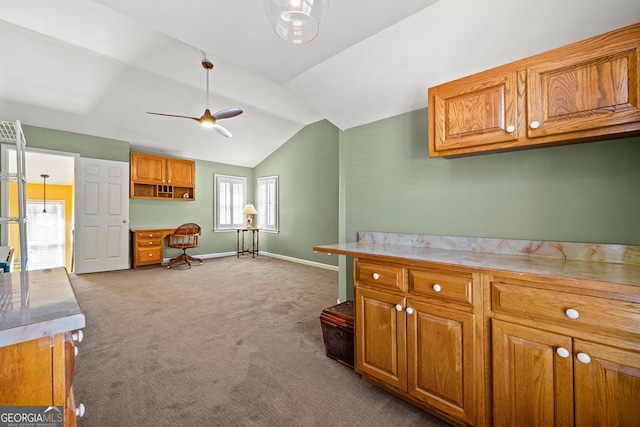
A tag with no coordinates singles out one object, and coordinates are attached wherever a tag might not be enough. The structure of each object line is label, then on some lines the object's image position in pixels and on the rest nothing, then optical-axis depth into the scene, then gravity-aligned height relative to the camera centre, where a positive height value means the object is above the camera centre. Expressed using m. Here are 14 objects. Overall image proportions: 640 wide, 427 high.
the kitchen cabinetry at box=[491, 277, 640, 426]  1.03 -0.58
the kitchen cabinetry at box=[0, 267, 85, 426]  0.62 -0.33
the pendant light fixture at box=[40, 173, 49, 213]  7.34 +0.60
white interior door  4.92 +0.04
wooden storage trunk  2.07 -0.92
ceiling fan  3.85 +1.46
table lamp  7.09 +0.18
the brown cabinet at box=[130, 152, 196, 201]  5.65 +0.88
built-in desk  5.51 -0.59
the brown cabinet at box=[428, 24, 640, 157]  1.27 +0.63
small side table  7.13 -0.78
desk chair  5.73 -0.45
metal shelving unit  1.45 +0.09
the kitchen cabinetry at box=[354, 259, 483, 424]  1.39 -0.69
